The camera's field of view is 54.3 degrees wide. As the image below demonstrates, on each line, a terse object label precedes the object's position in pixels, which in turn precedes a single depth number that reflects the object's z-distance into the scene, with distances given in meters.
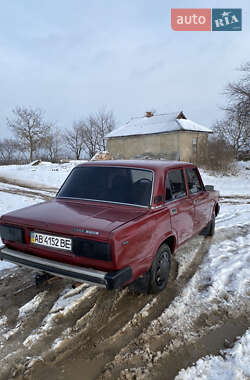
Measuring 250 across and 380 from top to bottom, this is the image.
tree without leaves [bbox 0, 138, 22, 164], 56.04
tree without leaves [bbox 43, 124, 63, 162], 47.06
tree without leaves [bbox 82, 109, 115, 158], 52.28
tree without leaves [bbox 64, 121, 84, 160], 53.72
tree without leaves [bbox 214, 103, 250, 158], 27.90
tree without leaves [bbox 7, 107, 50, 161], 35.25
